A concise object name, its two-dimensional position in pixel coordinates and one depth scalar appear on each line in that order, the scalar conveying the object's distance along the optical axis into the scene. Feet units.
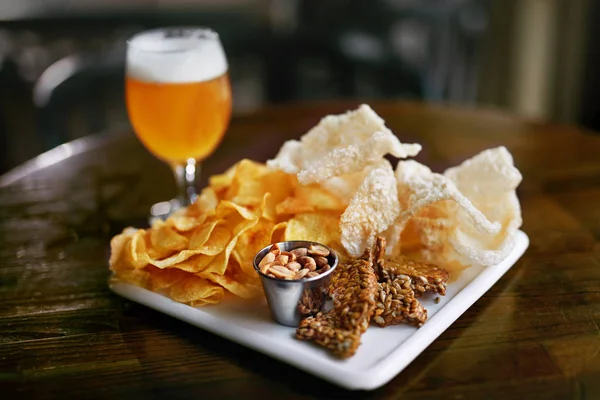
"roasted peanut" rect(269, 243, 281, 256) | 2.78
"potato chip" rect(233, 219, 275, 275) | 2.94
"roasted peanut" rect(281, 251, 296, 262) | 2.74
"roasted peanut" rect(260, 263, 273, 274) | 2.65
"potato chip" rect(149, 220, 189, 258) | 3.01
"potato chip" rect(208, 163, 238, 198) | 3.42
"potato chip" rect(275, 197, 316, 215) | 3.07
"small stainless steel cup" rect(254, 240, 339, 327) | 2.58
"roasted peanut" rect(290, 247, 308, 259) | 2.77
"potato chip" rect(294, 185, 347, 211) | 3.12
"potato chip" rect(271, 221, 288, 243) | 3.03
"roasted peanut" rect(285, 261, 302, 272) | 2.68
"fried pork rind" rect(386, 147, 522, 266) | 2.88
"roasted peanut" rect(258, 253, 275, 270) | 2.70
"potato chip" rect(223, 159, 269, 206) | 3.17
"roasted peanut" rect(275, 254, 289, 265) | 2.72
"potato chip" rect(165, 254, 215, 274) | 2.89
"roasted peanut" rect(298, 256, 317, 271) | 2.68
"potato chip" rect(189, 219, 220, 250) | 2.96
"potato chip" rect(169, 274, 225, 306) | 2.81
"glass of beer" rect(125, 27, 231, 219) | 3.76
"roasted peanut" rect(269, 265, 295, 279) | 2.62
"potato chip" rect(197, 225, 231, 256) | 2.91
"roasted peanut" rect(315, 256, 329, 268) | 2.72
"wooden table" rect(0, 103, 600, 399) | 2.38
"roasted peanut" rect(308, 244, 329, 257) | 2.76
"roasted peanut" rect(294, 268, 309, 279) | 2.63
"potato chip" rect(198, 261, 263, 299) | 2.85
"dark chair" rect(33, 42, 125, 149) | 5.97
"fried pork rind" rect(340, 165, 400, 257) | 2.87
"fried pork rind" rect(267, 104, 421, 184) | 2.98
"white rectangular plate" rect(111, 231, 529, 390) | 2.33
